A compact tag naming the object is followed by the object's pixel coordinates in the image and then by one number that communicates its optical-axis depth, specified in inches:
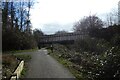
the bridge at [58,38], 1019.9
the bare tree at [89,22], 1036.4
